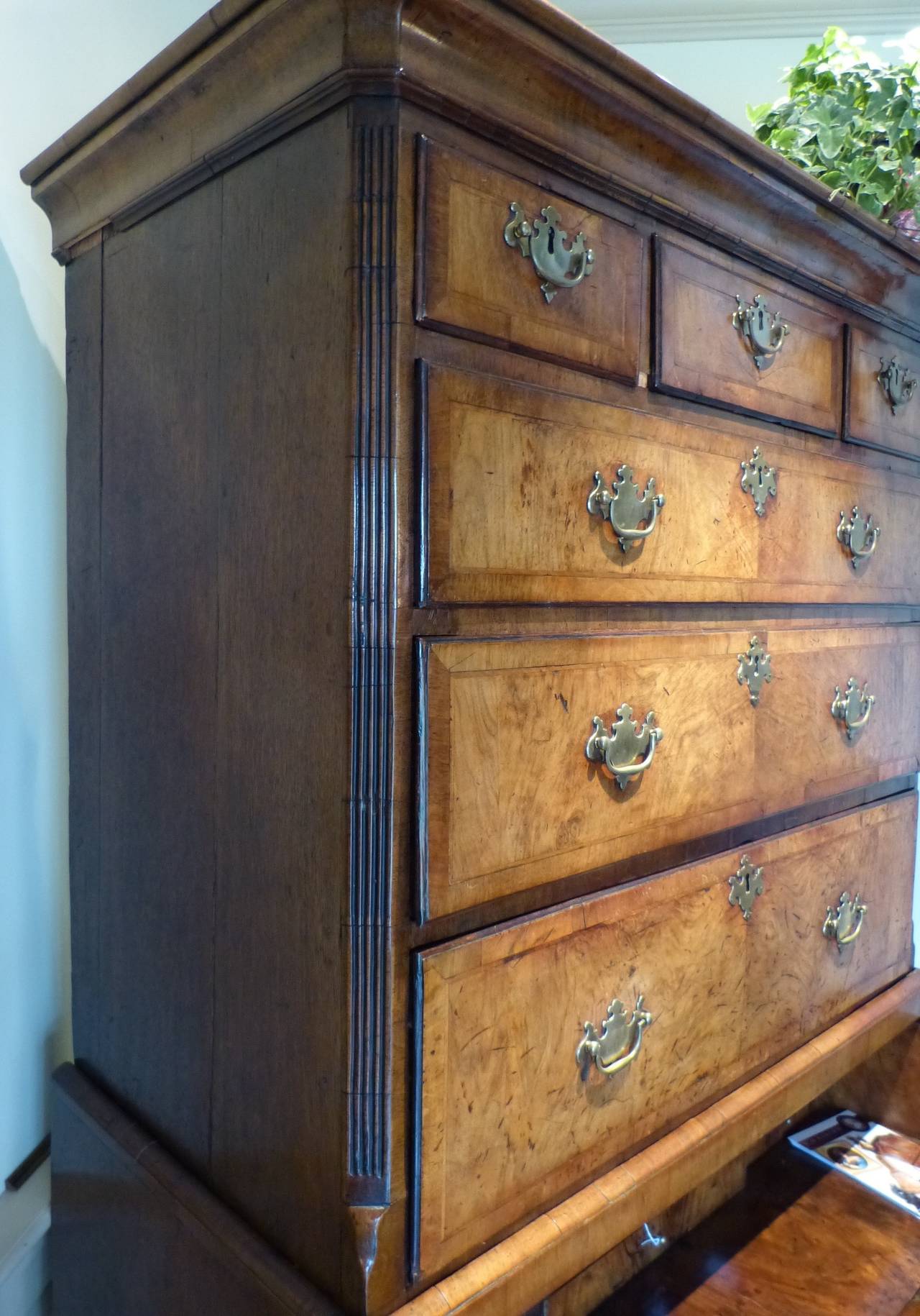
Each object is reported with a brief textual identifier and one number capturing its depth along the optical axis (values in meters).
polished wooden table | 1.10
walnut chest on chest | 0.68
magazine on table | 1.29
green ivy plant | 1.14
